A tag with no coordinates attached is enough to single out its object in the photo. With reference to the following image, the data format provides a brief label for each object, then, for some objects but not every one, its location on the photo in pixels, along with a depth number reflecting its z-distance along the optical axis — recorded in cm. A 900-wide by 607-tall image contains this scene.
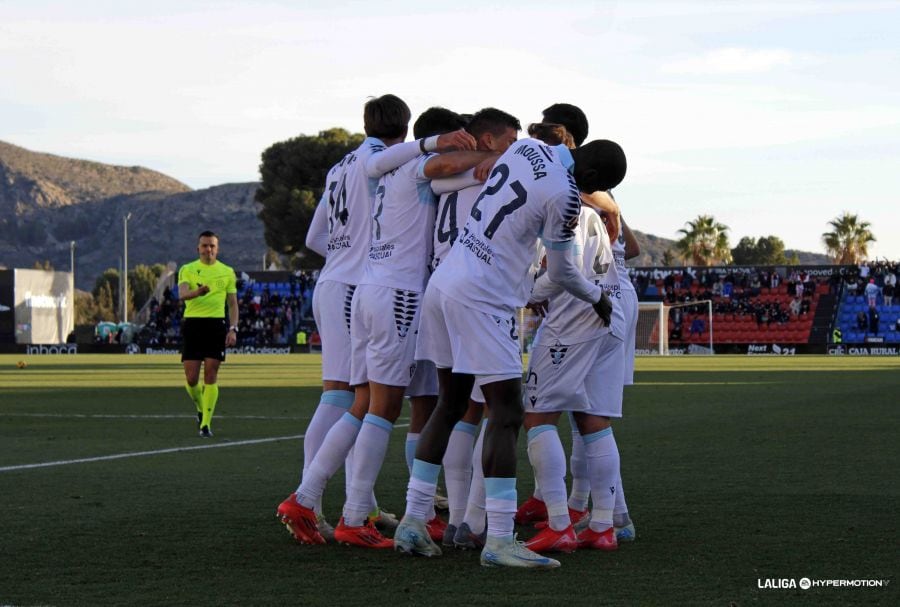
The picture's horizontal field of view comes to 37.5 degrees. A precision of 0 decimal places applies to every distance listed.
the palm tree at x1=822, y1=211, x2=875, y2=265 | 9306
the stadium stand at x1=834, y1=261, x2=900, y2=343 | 5256
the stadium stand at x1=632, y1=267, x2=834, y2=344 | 5431
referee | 1340
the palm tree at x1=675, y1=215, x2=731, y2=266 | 9525
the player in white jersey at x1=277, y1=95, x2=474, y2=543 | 649
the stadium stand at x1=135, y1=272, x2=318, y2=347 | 5784
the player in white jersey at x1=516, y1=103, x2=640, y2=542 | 664
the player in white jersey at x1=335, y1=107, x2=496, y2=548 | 639
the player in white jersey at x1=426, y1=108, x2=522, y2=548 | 632
